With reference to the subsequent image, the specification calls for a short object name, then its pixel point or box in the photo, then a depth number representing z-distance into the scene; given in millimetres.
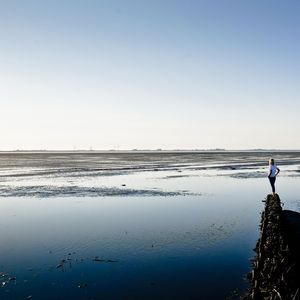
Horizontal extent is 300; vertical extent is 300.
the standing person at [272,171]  25969
